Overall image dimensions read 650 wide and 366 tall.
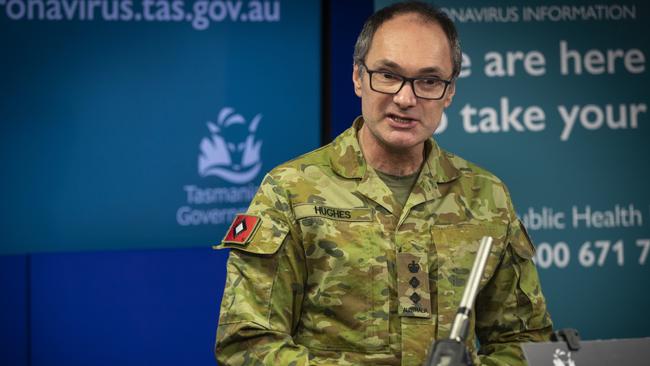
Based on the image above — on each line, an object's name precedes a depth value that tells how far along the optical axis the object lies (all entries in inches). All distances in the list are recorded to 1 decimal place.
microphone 126.8
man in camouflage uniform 140.8
